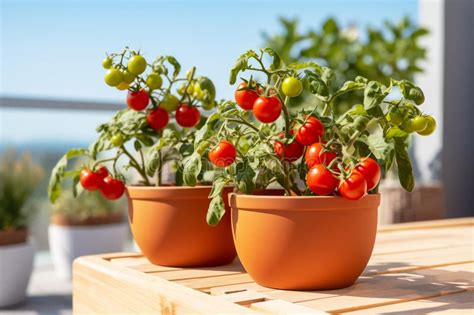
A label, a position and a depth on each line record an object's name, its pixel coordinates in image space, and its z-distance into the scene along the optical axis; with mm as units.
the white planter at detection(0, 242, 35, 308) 3316
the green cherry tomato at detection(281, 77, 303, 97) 1159
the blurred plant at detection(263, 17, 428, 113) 3709
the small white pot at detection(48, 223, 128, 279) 3959
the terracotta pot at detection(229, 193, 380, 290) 1168
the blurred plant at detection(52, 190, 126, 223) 4039
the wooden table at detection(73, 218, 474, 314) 1128
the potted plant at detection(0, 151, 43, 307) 3329
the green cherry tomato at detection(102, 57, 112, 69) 1279
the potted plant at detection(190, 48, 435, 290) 1159
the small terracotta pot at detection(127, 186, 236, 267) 1321
